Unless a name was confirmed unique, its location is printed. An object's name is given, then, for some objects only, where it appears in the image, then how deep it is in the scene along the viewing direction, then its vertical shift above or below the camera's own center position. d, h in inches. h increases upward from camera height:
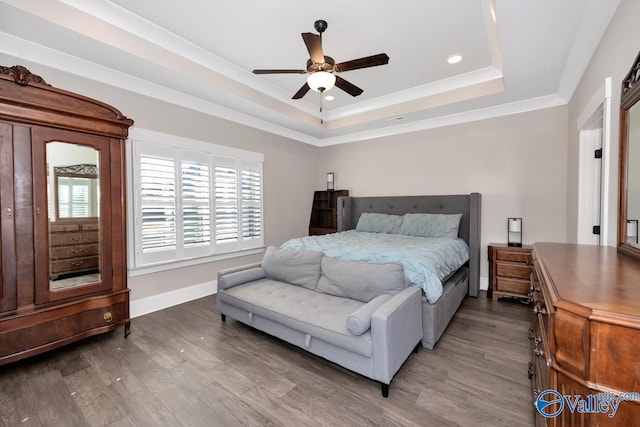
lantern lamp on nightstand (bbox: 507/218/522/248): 147.5 -13.6
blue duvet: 96.3 -18.3
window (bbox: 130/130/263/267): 127.9 +4.9
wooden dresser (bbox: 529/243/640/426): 27.8 -14.6
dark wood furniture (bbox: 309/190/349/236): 219.6 -3.4
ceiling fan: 88.3 +49.4
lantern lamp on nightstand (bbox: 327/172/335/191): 221.0 +21.8
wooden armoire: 82.9 -2.8
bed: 95.3 -17.1
